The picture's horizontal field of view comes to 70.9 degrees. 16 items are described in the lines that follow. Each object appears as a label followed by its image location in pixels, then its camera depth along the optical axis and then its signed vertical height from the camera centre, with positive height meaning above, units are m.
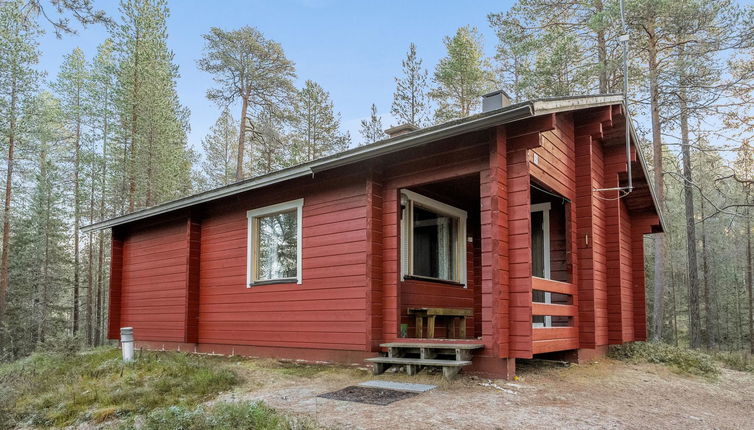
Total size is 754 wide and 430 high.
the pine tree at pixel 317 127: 23.02 +6.35
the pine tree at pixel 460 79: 19.44 +7.23
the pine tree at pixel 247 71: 19.61 +7.63
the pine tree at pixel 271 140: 20.62 +5.22
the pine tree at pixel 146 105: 18.25 +5.83
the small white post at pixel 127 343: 7.41 -1.01
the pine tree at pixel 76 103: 20.97 +6.72
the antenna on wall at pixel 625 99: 6.76 +2.29
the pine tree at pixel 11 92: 16.19 +5.65
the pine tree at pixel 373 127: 21.22 +5.81
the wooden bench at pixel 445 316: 6.97 -0.66
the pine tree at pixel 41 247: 20.12 +0.97
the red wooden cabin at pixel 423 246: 5.61 +0.37
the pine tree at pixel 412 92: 20.67 +7.02
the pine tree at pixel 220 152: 27.53 +6.24
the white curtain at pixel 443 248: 8.23 +0.38
